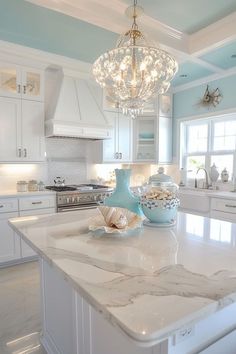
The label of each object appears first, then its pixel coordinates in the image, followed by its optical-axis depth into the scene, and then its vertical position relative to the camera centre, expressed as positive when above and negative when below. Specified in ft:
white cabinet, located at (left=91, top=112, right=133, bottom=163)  13.33 +1.23
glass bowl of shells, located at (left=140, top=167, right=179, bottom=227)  5.11 -0.80
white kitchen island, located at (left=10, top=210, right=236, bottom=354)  2.24 -1.32
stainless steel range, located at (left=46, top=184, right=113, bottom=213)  11.06 -1.43
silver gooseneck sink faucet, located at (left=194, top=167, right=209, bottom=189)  13.29 -0.81
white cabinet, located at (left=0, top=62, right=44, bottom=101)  10.30 +3.67
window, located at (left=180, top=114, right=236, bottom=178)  12.75 +1.34
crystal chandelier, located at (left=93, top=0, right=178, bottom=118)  6.32 +2.58
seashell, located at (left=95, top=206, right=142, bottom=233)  4.39 -1.02
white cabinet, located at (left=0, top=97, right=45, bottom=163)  10.38 +1.55
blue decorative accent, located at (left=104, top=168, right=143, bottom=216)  5.52 -0.70
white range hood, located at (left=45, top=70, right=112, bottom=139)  11.21 +2.75
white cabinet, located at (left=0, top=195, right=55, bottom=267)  9.86 -2.14
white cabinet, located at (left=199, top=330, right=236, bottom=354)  3.16 -2.41
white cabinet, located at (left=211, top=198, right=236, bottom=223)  10.19 -1.80
